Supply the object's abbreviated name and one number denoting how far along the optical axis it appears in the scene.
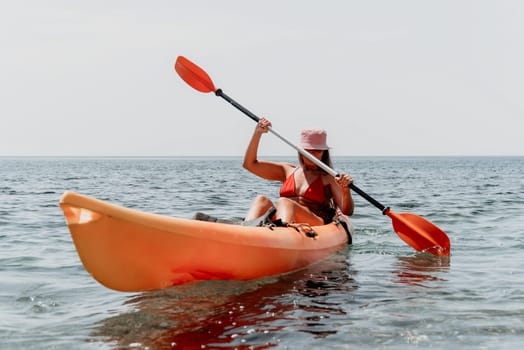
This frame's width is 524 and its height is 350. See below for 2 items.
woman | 7.23
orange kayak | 4.75
